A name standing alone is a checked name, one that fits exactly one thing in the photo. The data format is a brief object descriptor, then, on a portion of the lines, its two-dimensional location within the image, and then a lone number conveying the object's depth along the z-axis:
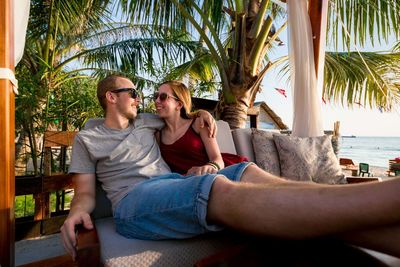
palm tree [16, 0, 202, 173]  3.13
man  0.79
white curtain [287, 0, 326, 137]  3.23
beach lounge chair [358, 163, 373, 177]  10.73
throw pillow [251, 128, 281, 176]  2.65
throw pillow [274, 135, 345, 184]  2.62
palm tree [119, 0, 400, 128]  3.33
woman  1.78
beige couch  0.95
